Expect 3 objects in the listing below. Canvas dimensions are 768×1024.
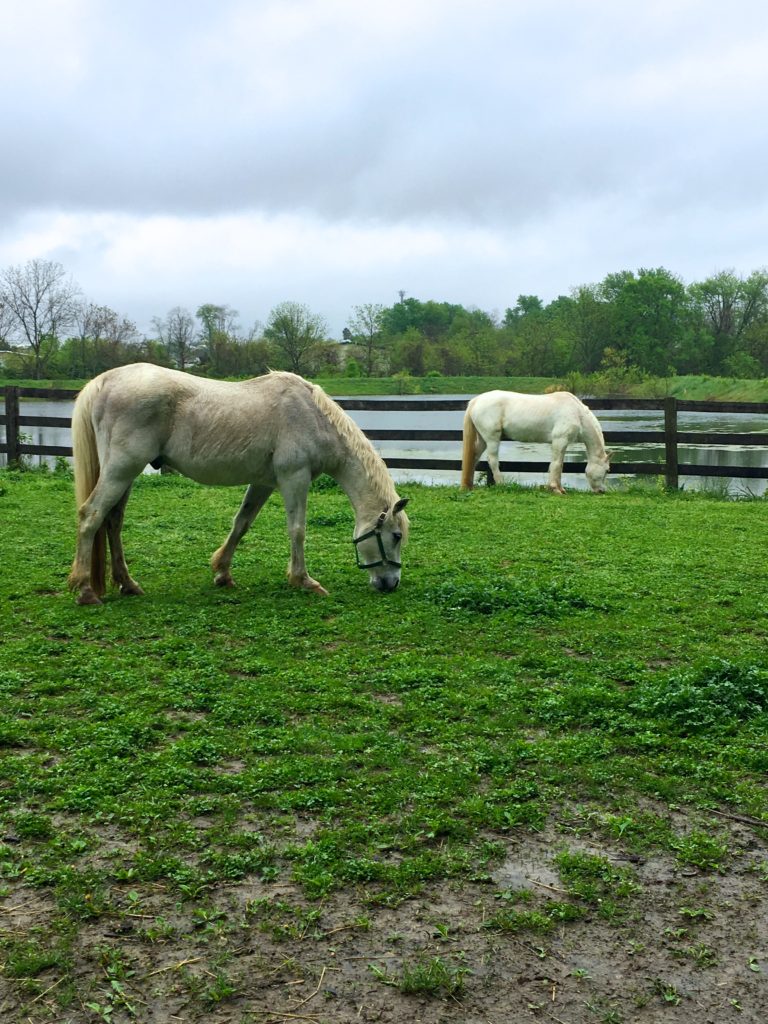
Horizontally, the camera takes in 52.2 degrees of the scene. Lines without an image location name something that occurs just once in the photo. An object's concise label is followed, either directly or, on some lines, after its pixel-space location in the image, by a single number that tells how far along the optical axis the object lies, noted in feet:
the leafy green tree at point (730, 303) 164.04
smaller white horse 42.63
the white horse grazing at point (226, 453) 19.02
